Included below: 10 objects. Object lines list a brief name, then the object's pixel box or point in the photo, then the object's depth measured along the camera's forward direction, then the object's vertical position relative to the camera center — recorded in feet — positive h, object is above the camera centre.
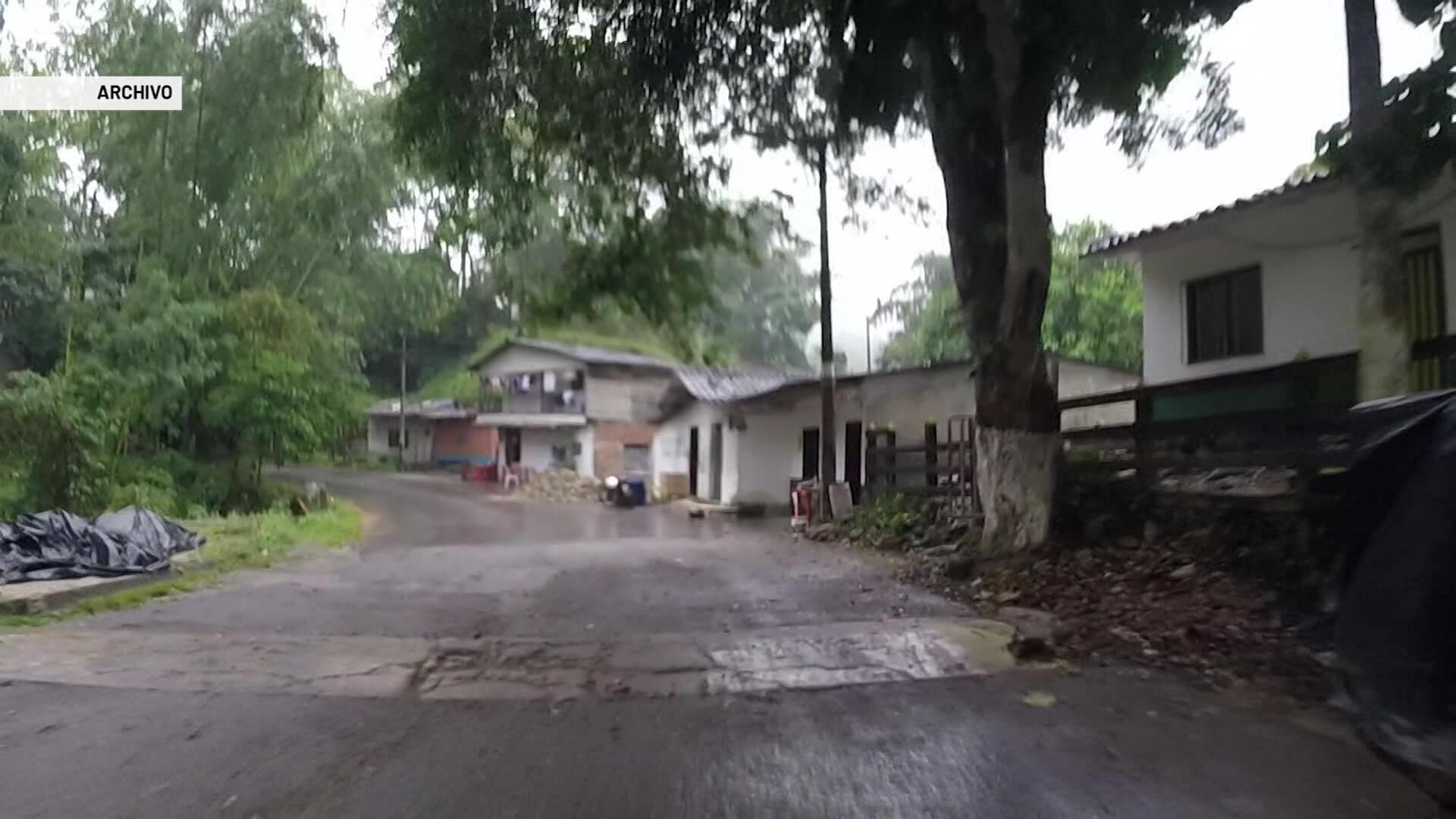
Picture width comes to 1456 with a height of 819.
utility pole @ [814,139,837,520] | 59.00 +3.62
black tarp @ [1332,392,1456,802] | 12.59 -1.75
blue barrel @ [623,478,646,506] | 89.97 -2.98
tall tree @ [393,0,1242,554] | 28.40 +11.18
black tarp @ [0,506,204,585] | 30.81 -3.01
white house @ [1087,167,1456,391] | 30.45 +6.43
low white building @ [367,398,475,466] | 142.10 +4.64
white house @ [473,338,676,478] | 106.63 +5.82
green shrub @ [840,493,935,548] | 45.19 -3.02
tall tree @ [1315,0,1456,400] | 20.06 +6.11
